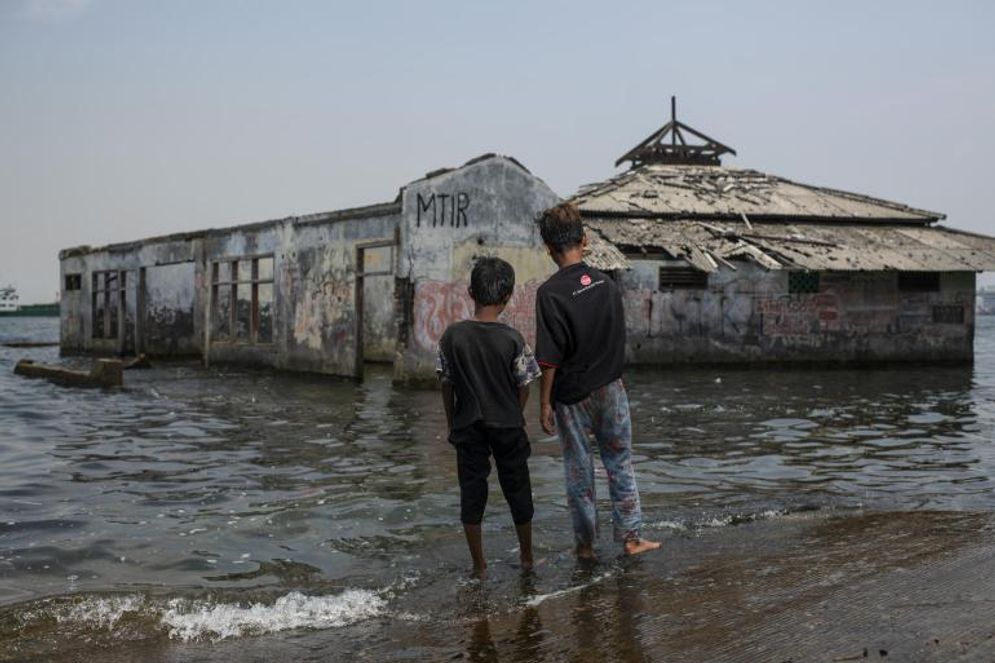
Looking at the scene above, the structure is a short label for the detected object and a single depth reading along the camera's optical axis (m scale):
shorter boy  4.43
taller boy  4.51
